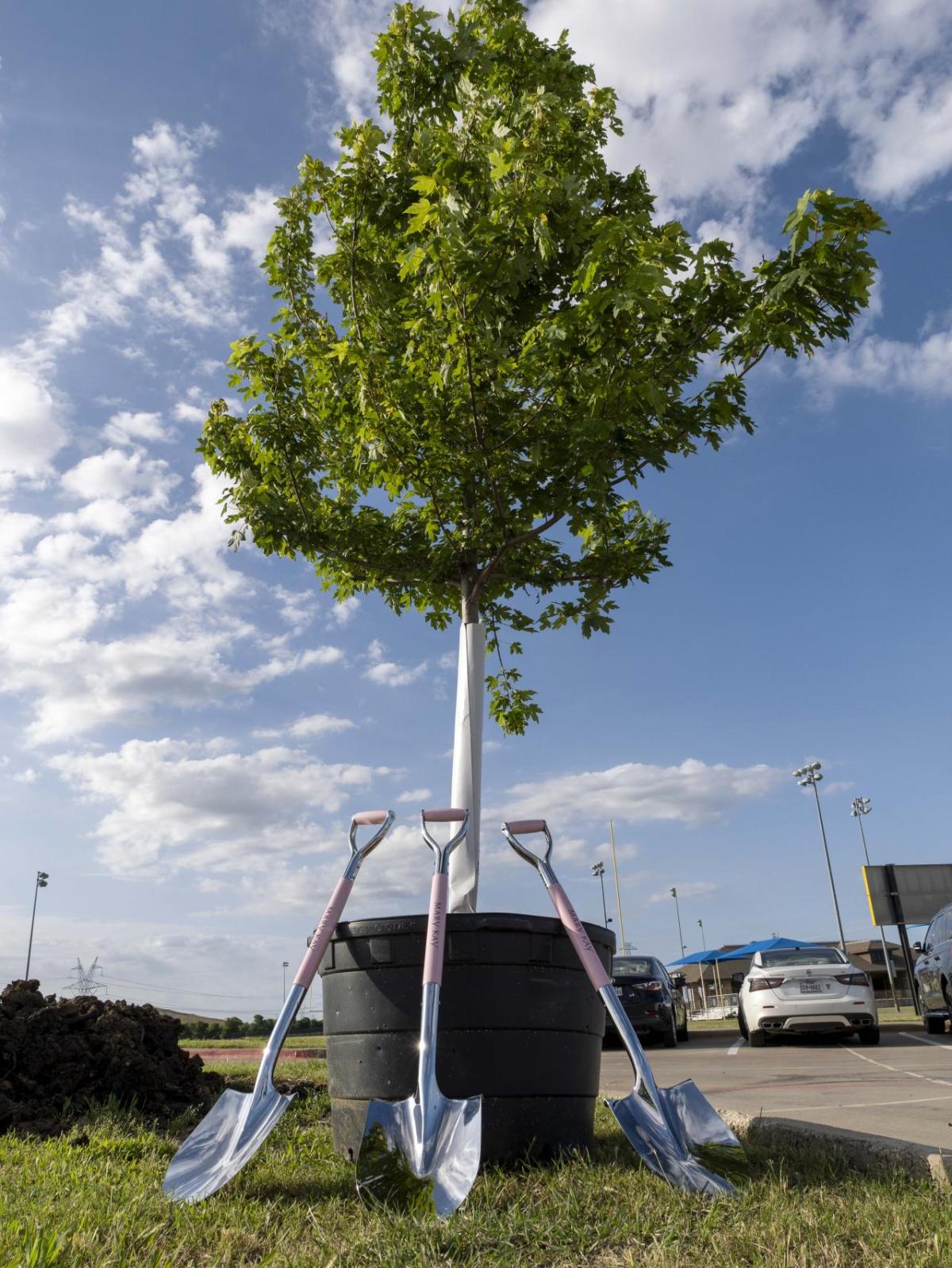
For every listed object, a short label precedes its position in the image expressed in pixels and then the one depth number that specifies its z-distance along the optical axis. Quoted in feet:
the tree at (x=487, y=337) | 12.62
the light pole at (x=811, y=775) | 141.48
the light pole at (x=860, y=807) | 168.04
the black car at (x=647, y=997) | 40.40
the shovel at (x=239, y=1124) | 9.43
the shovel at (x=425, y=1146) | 8.62
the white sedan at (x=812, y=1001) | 37.22
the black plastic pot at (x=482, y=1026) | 10.66
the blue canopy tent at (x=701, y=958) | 102.72
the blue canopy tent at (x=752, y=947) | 71.79
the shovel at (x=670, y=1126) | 9.62
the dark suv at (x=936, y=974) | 39.22
